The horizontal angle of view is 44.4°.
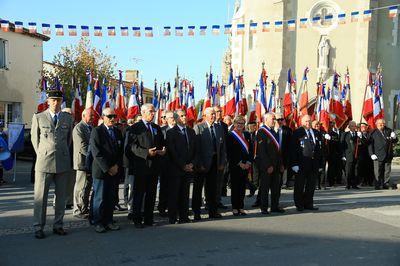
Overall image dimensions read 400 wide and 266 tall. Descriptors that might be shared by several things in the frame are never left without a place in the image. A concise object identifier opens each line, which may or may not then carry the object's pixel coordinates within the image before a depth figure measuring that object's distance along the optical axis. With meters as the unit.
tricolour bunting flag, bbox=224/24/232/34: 17.28
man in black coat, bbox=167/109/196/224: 8.48
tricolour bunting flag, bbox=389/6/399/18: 15.45
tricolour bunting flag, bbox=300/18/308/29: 17.78
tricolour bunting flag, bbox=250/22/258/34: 18.55
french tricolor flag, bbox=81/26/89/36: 16.53
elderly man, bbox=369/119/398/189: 13.97
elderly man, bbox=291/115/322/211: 9.91
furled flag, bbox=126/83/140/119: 16.00
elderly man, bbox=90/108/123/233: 7.70
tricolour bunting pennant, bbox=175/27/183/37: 17.27
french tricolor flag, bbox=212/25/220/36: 17.28
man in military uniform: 7.34
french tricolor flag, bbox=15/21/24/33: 15.33
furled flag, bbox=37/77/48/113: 16.98
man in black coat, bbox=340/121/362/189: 14.42
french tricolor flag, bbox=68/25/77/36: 16.44
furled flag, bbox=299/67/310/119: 17.50
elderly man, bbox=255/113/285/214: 9.48
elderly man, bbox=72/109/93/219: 8.87
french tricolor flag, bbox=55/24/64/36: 16.43
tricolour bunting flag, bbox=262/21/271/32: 19.29
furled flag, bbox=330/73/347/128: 16.84
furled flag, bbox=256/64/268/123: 17.20
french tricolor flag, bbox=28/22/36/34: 15.94
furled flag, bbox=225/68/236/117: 17.02
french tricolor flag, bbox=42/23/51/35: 16.27
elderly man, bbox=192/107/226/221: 8.91
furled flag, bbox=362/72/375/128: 16.19
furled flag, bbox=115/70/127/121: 17.78
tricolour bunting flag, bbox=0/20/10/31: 16.19
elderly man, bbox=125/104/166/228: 8.09
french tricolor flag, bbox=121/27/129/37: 16.92
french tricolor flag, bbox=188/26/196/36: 17.33
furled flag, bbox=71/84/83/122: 15.98
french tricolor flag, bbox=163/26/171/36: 17.16
